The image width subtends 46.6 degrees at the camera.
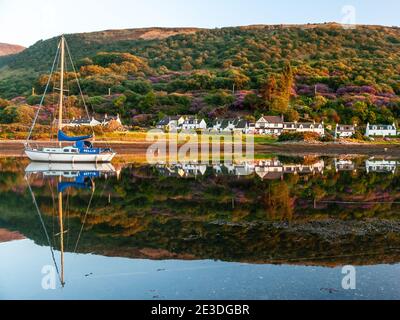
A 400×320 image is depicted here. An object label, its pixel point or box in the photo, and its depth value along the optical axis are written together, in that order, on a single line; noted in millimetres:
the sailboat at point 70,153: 37844
